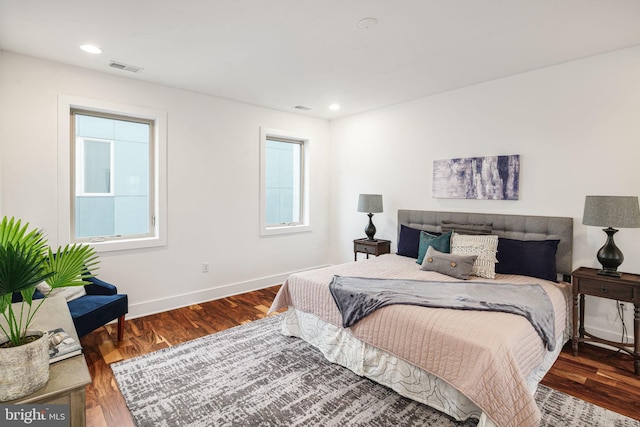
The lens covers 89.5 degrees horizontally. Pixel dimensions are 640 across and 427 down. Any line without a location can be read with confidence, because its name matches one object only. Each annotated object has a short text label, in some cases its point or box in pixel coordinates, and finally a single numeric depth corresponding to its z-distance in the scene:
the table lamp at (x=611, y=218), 2.48
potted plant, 1.04
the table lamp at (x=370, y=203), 4.41
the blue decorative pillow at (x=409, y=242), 3.89
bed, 1.71
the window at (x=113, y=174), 3.27
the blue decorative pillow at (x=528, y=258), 3.00
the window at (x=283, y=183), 4.66
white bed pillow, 3.09
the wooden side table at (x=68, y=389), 1.10
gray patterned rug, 1.97
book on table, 1.31
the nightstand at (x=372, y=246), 4.42
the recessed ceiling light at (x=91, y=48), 2.72
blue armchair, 2.54
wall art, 3.43
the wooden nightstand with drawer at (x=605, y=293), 2.48
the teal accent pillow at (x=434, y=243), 3.42
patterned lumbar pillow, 3.02
